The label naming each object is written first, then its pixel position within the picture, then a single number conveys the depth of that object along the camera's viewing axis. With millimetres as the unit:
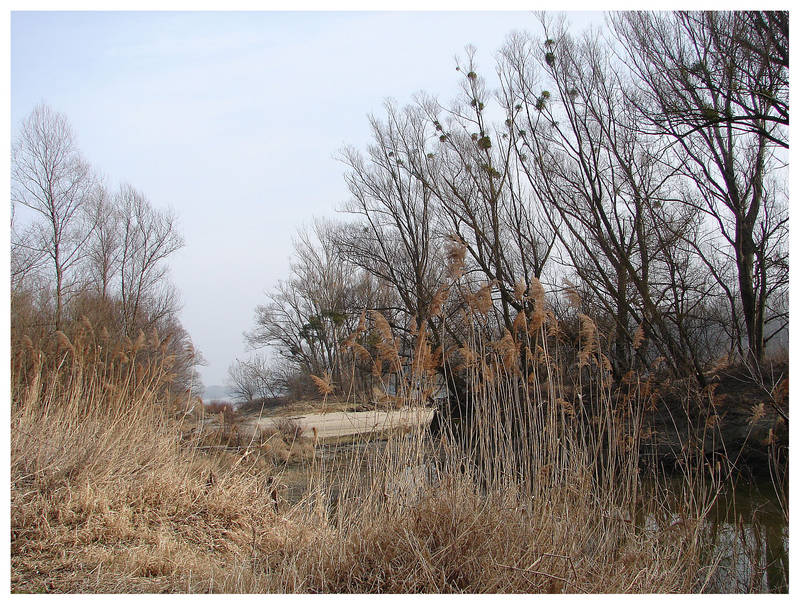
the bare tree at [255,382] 24109
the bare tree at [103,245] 15555
